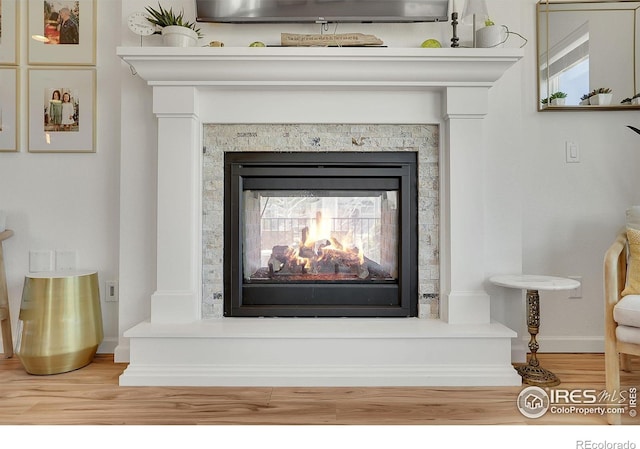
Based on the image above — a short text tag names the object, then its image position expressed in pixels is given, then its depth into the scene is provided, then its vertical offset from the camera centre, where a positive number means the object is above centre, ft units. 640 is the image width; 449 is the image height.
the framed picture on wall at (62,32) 7.68 +3.41
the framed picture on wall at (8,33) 7.64 +3.37
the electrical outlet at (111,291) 7.78 -1.14
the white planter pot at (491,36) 6.82 +2.96
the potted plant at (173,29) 6.72 +3.04
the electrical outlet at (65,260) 7.68 -0.59
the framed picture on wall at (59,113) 7.66 +1.98
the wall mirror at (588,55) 7.68 +3.00
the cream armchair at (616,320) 4.96 -1.09
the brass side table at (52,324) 6.54 -1.47
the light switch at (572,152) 7.76 +1.30
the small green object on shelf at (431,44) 6.86 +2.85
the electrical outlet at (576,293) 7.82 -1.20
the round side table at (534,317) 6.18 -1.34
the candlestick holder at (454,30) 6.91 +3.11
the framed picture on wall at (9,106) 7.64 +2.08
